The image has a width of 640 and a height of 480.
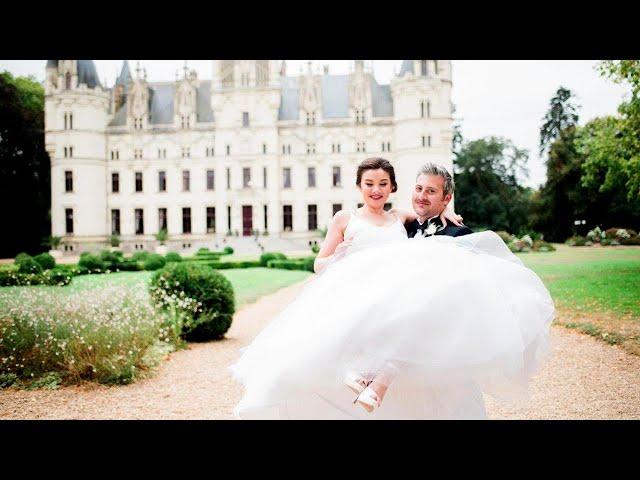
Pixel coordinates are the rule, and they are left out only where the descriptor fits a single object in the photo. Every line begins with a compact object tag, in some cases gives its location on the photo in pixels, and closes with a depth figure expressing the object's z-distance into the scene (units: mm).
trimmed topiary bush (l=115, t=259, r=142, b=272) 13805
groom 2279
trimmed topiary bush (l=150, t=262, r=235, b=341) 6121
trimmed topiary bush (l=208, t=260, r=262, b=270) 15227
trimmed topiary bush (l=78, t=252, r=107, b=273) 12227
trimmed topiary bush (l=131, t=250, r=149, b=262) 15262
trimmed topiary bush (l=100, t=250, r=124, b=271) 13617
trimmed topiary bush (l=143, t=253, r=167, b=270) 13680
